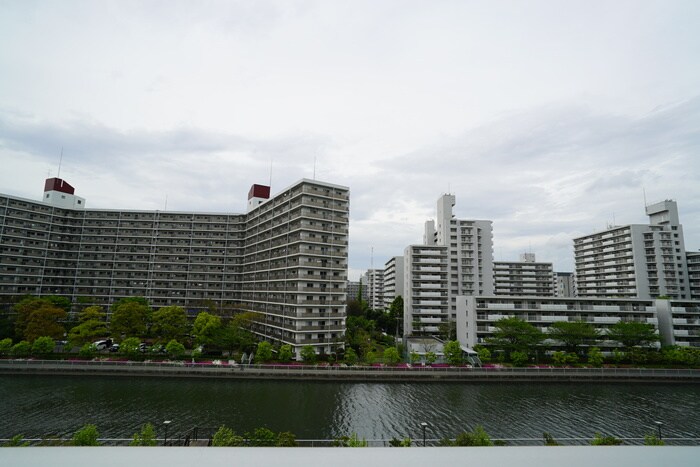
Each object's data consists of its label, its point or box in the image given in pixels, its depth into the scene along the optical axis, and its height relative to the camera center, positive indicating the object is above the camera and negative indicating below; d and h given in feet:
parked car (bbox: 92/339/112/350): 141.18 -29.79
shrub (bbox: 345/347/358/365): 124.88 -28.93
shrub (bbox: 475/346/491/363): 127.24 -27.28
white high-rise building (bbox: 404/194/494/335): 202.28 +8.12
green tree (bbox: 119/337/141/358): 121.29 -26.28
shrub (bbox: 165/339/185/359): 120.67 -26.16
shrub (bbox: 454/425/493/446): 45.48 -22.11
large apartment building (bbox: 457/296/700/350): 144.77 -11.88
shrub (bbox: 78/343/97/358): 120.57 -27.67
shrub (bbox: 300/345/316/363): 121.39 -27.15
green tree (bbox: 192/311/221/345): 135.54 -21.31
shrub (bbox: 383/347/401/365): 123.65 -27.68
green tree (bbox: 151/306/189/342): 146.00 -20.10
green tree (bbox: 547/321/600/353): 136.67 -19.52
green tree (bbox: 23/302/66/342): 128.67 -19.38
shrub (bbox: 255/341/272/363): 121.08 -26.99
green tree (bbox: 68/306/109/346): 129.42 -22.19
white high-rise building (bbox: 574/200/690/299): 212.84 +20.96
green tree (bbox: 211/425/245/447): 44.98 -22.77
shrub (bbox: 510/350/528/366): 126.93 -28.04
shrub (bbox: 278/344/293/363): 121.49 -27.11
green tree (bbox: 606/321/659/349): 136.46 -19.32
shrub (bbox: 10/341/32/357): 116.47 -26.60
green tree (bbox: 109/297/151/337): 139.13 -18.39
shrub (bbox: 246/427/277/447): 49.44 -24.86
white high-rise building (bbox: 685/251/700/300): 217.52 +12.52
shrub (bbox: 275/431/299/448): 47.65 -24.03
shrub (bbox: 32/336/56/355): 117.91 -25.49
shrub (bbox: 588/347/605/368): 126.82 -27.82
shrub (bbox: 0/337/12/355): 116.98 -25.66
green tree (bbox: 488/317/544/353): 135.03 -20.94
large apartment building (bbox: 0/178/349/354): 146.72 +15.95
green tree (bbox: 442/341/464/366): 126.11 -26.71
